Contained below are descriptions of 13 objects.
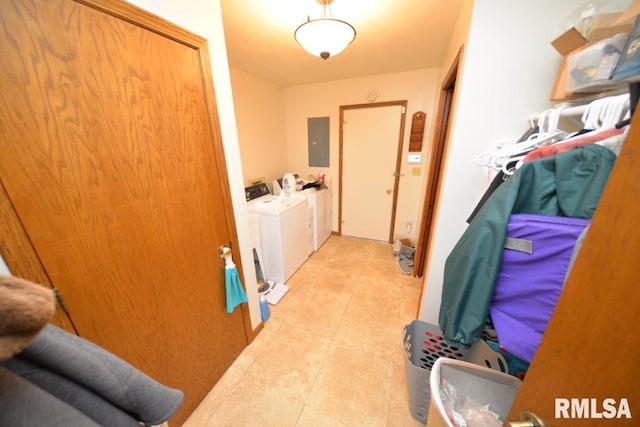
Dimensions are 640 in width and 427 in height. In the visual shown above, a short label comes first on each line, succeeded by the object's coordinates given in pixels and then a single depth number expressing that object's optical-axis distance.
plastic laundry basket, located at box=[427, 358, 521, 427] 0.91
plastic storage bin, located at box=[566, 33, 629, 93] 0.65
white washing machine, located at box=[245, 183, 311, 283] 2.12
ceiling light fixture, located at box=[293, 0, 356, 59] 1.21
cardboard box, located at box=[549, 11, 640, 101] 0.69
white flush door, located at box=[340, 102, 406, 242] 2.72
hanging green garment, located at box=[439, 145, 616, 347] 0.61
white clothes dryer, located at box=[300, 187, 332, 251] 2.75
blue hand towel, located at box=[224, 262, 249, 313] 1.27
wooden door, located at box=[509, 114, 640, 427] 0.32
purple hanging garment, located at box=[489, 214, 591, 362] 0.62
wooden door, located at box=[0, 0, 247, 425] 0.61
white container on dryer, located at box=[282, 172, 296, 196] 2.67
